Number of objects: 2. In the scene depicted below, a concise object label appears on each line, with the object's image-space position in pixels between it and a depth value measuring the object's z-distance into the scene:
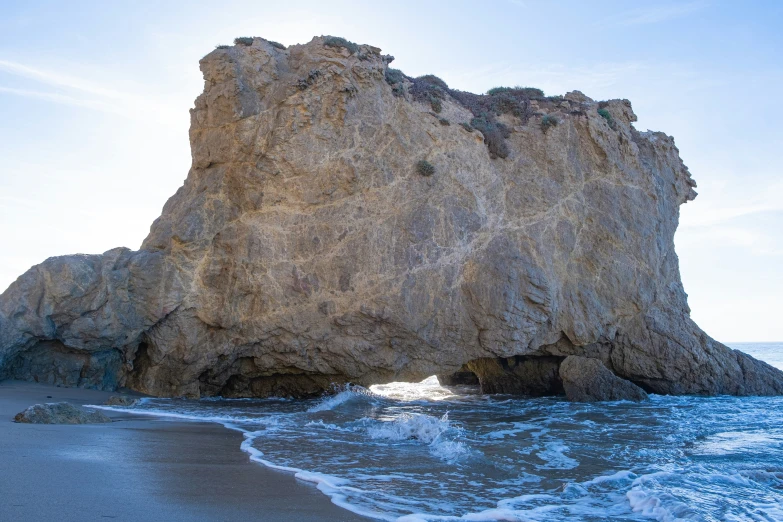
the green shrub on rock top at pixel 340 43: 16.03
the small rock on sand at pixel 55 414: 8.46
